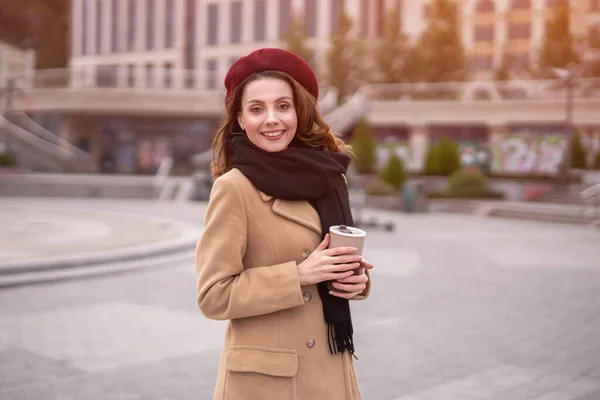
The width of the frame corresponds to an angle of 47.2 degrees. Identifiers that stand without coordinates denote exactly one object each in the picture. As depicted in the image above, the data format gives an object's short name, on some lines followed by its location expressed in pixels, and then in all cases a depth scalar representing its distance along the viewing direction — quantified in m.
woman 2.42
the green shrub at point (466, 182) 26.66
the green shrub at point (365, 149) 32.16
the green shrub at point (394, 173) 28.14
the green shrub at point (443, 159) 30.33
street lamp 27.14
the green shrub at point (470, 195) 26.58
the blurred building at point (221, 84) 37.25
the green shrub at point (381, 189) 26.47
